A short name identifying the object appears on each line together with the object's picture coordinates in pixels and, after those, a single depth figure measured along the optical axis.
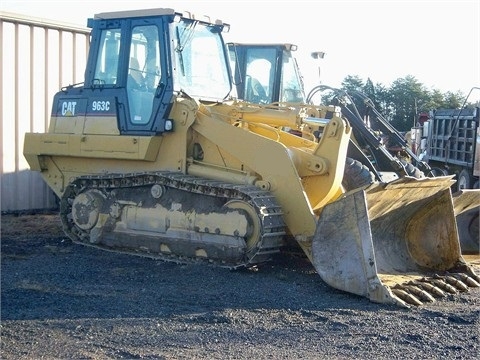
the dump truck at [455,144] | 16.23
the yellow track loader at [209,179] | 7.86
